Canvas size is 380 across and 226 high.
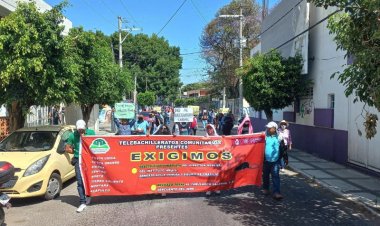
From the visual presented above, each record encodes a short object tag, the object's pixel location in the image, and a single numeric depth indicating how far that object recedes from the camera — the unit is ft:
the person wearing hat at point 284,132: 42.08
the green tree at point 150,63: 208.23
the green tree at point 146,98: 195.52
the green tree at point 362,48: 21.54
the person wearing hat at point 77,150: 26.76
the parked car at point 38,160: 27.17
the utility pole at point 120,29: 103.44
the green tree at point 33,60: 33.94
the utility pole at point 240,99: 104.99
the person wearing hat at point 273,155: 29.43
